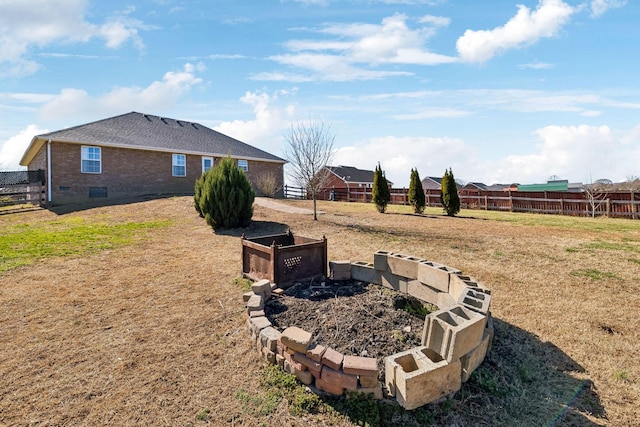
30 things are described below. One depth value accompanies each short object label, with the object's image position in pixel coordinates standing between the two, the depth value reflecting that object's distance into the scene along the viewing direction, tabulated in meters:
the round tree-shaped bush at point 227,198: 10.38
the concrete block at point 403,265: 4.29
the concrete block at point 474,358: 2.78
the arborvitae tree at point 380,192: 16.59
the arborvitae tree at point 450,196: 16.05
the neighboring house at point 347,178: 40.74
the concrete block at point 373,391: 2.63
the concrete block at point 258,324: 3.51
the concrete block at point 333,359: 2.71
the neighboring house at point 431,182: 48.53
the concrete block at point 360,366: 2.61
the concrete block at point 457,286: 3.58
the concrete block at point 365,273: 4.75
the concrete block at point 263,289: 4.33
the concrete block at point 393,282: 4.43
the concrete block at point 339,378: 2.65
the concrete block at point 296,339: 2.90
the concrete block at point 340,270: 4.97
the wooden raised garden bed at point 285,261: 4.81
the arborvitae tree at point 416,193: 16.55
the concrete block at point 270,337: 3.21
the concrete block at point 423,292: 4.05
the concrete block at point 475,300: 3.06
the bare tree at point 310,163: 14.06
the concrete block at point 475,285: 3.60
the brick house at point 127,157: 16.89
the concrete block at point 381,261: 4.61
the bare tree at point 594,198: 17.23
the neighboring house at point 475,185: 50.03
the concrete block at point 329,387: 2.72
